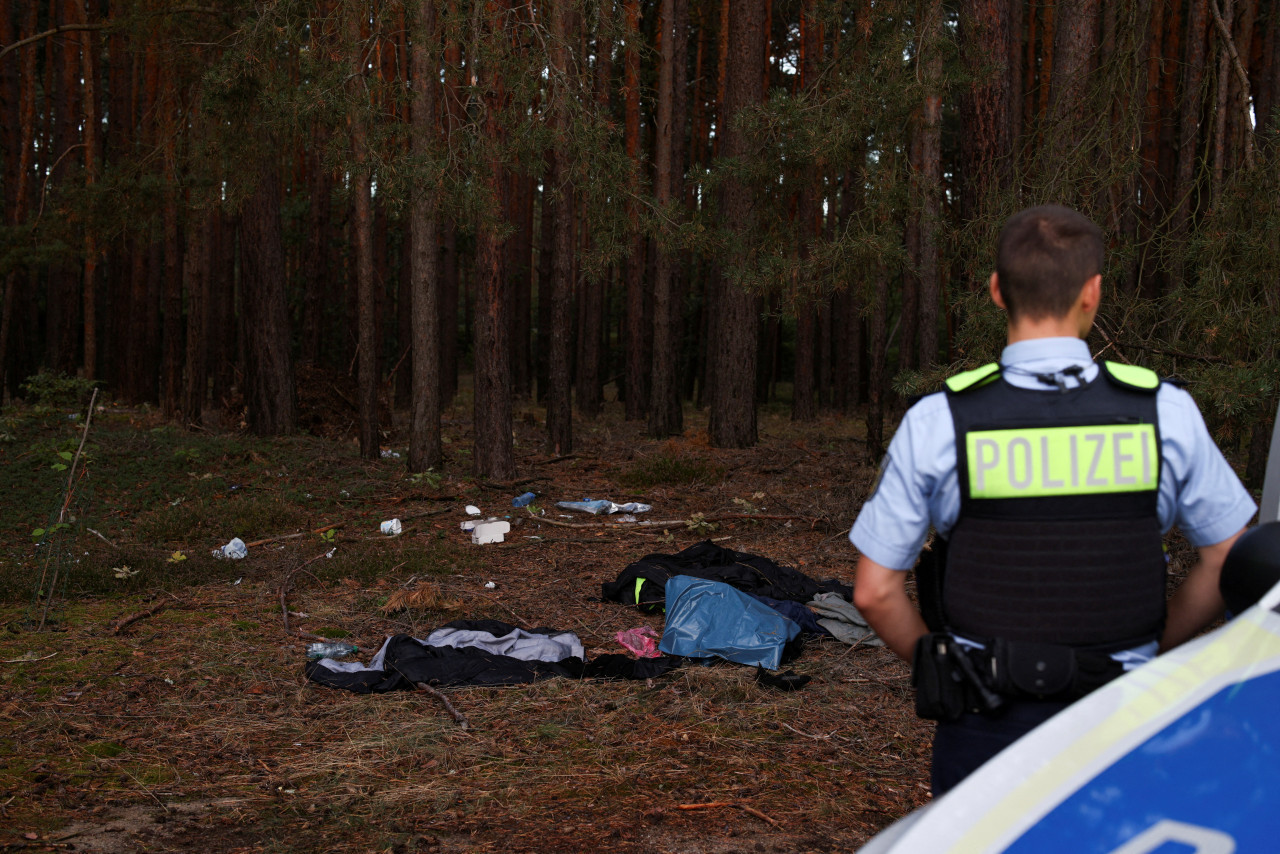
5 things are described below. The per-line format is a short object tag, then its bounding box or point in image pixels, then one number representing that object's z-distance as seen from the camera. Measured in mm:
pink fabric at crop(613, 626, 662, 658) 6219
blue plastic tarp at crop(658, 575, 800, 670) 5945
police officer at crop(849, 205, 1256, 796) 1904
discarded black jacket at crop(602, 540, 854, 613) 7070
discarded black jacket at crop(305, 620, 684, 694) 5551
